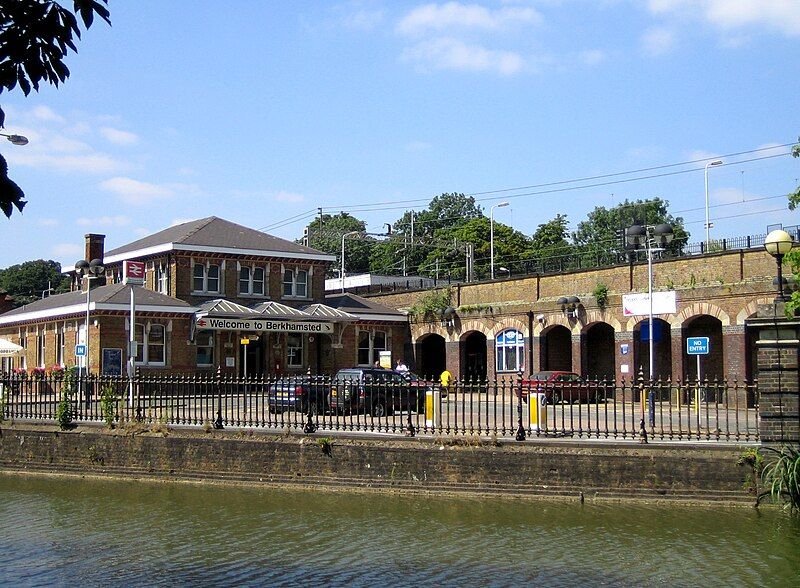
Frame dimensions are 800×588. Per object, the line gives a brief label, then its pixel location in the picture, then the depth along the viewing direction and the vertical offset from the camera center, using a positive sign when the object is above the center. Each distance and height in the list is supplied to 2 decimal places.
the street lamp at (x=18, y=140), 22.00 +4.99
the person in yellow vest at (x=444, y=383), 18.73 -0.71
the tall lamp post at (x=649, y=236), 28.75 +3.48
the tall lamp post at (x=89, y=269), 38.44 +3.48
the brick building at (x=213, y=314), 41.66 +1.75
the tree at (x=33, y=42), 6.22 +2.05
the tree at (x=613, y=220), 94.94 +13.38
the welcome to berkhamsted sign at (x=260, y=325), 41.88 +1.19
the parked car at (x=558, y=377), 35.88 -1.14
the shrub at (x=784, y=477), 15.05 -2.10
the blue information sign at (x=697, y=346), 29.50 +0.02
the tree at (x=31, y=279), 122.81 +9.81
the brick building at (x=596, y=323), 35.31 +1.10
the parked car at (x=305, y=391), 20.36 -0.89
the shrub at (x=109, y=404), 21.36 -1.14
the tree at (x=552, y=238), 89.63 +10.63
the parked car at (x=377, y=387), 19.39 -0.80
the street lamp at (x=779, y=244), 16.20 +1.74
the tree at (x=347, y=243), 97.19 +11.53
